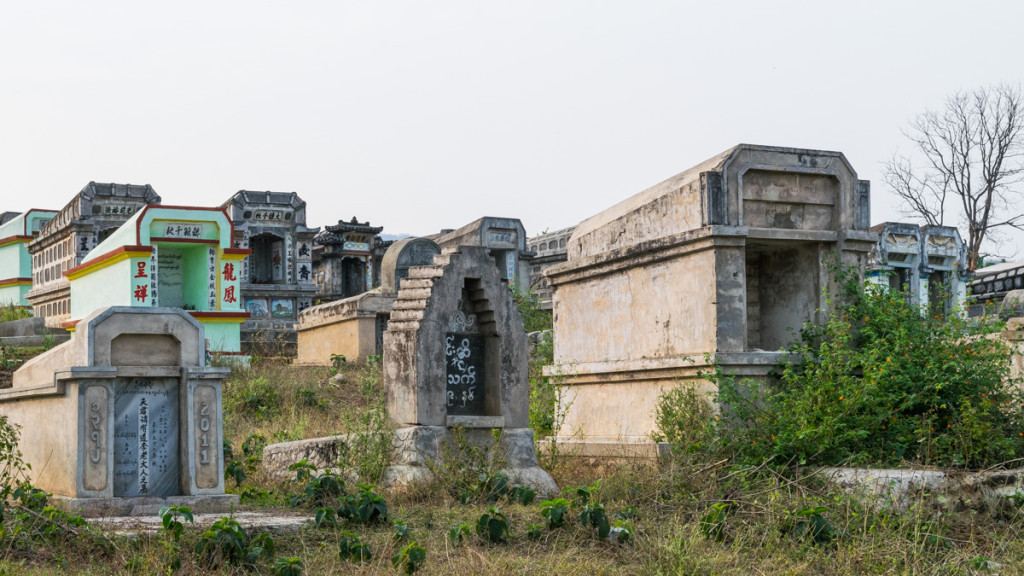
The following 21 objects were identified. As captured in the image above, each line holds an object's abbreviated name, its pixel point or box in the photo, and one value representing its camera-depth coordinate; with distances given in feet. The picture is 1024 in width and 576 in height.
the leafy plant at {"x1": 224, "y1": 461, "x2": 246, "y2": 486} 30.04
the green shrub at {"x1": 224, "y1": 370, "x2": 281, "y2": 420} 44.34
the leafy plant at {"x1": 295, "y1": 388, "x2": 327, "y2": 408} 46.25
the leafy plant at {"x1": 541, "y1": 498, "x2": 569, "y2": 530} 23.31
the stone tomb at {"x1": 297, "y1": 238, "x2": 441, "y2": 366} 58.49
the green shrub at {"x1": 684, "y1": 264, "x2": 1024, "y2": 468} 28.48
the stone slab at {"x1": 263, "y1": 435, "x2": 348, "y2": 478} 31.01
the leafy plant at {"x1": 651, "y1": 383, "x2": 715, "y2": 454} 31.14
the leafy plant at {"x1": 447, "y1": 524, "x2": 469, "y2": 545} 22.16
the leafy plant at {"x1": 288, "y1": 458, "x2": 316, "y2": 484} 28.58
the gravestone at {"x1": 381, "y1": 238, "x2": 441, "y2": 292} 63.46
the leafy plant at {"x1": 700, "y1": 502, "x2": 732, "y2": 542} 23.95
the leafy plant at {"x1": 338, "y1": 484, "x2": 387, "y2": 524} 23.49
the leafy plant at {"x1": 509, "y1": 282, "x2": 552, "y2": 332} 68.64
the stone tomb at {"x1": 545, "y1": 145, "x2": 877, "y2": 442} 32.76
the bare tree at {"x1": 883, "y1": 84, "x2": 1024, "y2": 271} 98.53
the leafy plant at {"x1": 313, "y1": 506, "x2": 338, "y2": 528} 22.85
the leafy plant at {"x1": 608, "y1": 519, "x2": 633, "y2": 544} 23.17
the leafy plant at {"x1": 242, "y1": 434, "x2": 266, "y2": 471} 32.35
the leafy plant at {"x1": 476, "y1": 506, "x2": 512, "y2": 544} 22.54
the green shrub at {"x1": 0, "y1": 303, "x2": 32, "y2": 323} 79.87
